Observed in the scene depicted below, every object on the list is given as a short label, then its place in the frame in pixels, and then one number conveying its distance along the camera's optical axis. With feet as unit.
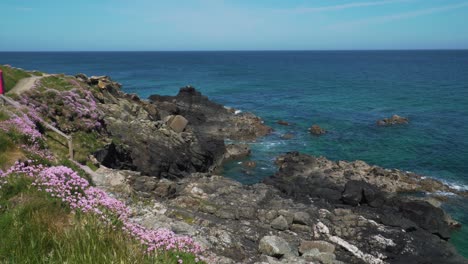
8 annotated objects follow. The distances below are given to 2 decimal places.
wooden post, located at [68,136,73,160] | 67.10
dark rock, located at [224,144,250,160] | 144.66
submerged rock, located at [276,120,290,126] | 200.85
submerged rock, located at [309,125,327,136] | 180.86
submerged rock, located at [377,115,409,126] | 199.10
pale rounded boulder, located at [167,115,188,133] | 148.56
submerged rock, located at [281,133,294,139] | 174.19
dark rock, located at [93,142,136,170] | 87.49
